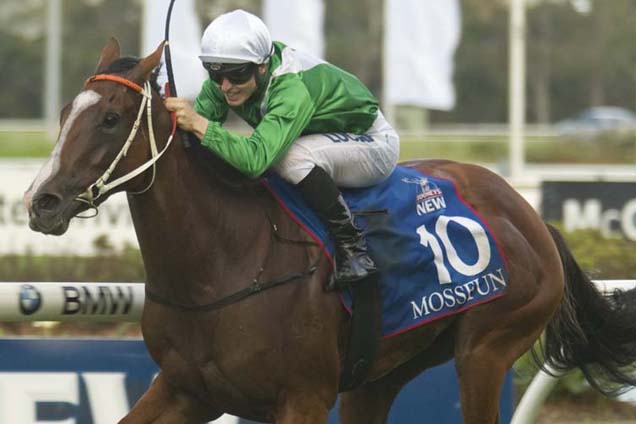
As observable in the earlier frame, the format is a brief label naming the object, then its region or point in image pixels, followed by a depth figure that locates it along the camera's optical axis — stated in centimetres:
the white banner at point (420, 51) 3225
